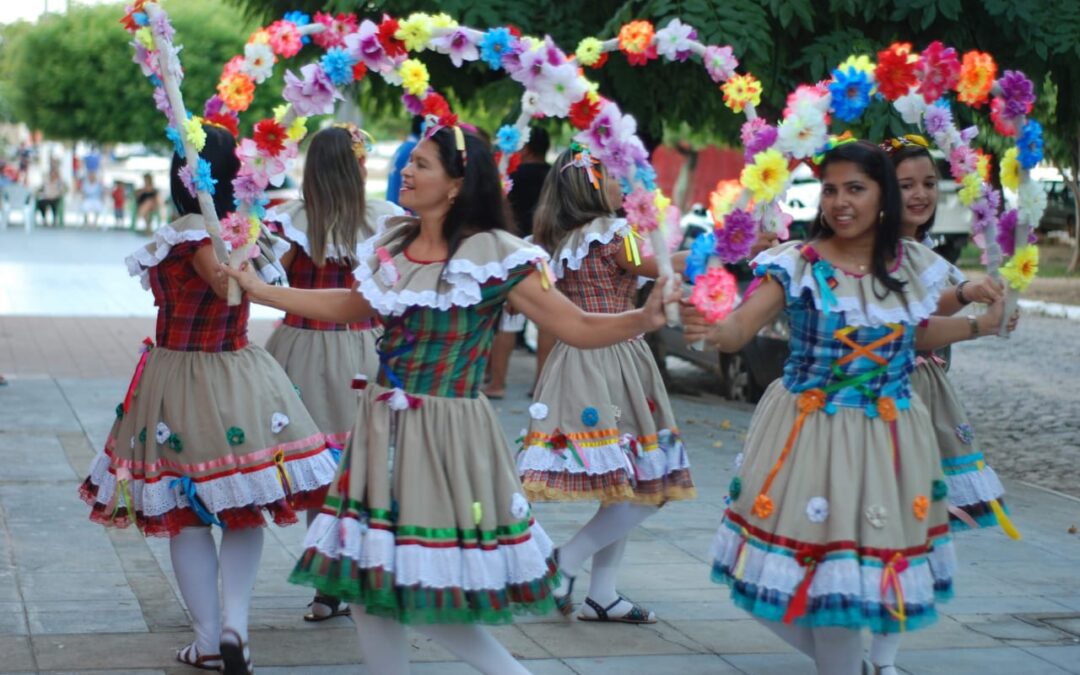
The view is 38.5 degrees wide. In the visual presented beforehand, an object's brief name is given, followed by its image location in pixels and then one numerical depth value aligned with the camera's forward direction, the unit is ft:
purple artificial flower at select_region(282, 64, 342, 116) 16.52
